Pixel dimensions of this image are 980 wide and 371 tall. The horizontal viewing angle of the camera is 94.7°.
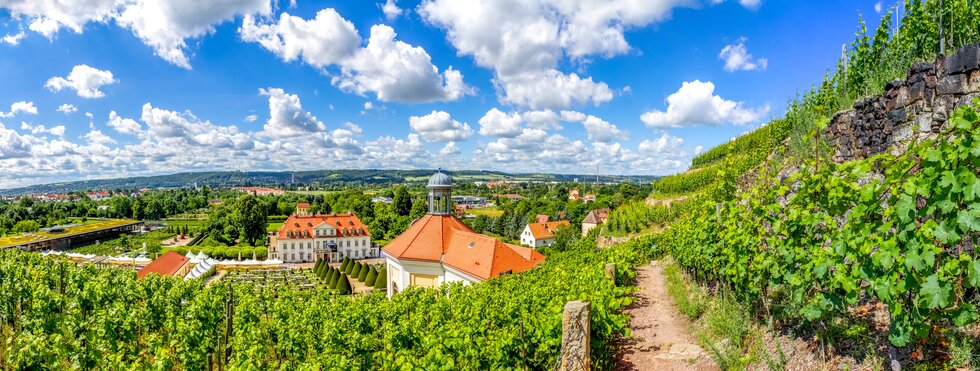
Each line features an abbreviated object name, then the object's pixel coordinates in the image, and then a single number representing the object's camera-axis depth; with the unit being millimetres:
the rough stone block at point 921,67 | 8836
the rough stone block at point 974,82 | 7842
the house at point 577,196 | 106988
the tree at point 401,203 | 81375
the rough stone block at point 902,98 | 9508
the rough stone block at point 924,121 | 8727
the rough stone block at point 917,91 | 9031
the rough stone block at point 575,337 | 5766
